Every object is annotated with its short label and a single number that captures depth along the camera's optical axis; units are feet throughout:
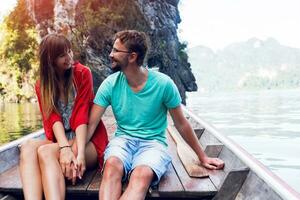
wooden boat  7.98
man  9.49
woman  8.55
